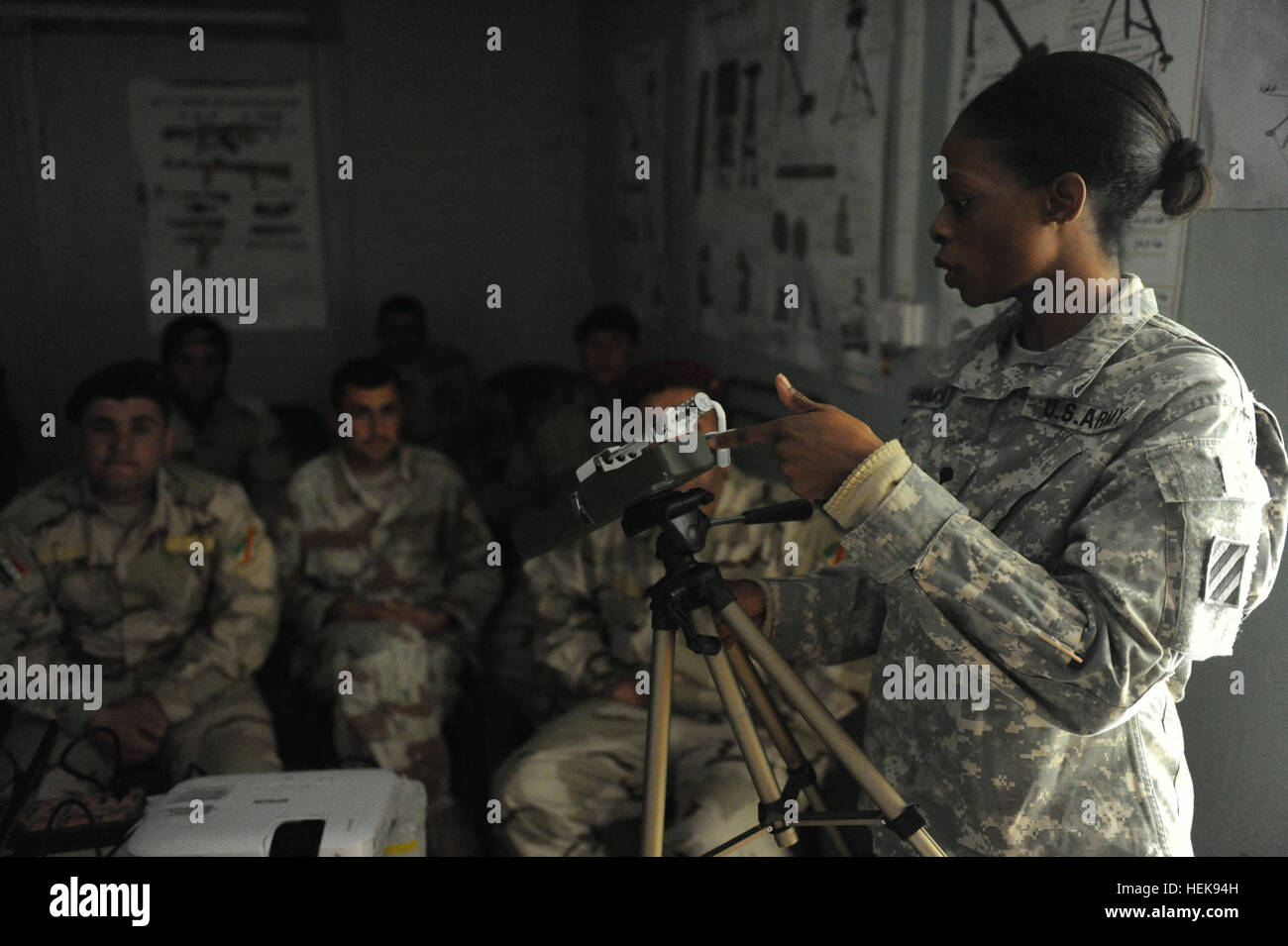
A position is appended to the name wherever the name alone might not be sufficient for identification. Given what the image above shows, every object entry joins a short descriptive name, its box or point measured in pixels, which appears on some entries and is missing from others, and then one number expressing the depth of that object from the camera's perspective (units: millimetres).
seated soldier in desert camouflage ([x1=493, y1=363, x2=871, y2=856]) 1770
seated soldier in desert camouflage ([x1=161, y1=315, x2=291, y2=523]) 3184
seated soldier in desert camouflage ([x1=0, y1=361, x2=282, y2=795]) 2010
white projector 1155
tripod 929
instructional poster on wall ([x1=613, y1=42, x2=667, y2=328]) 3566
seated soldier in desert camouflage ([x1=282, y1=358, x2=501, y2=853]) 2326
